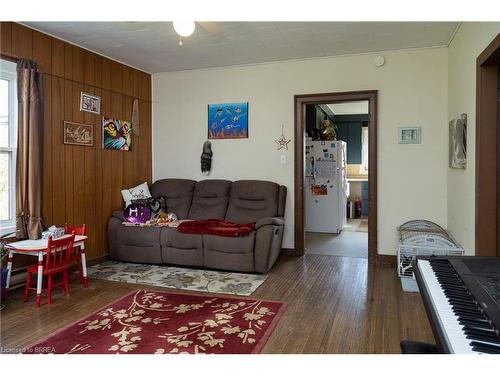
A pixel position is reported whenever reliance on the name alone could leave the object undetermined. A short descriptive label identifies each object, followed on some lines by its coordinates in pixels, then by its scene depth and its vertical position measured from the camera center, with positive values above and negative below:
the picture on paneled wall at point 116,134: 4.68 +0.64
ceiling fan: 2.68 +1.14
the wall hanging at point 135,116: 5.20 +0.95
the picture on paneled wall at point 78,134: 4.11 +0.57
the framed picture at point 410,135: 4.45 +0.58
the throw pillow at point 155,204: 4.85 -0.28
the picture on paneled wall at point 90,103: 4.32 +0.96
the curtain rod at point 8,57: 3.41 +1.18
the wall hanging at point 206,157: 5.29 +0.37
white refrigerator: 6.64 -0.05
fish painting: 5.17 +0.88
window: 3.52 +0.33
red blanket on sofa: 4.12 -0.51
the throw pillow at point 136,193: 4.97 -0.13
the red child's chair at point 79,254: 3.66 -0.72
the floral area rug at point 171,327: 2.39 -1.05
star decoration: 4.99 +0.55
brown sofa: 4.10 -0.57
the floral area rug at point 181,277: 3.66 -1.01
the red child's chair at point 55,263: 3.17 -0.73
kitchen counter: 8.74 +0.12
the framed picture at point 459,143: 3.38 +0.39
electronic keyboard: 1.05 -0.42
